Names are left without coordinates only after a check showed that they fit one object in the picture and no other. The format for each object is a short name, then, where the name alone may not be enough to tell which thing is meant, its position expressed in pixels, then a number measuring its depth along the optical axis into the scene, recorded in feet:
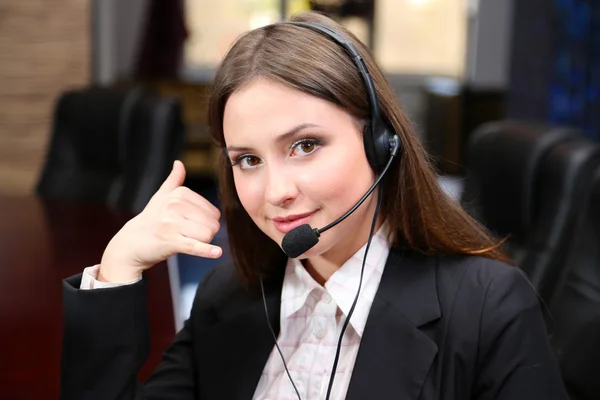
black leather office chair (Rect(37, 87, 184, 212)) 10.68
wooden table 6.73
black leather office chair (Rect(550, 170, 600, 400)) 6.57
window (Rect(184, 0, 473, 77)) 31.12
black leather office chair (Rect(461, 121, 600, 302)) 8.12
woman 6.03
